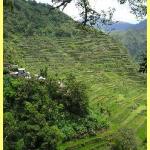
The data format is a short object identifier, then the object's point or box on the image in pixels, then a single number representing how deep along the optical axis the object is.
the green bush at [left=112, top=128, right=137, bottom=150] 33.41
